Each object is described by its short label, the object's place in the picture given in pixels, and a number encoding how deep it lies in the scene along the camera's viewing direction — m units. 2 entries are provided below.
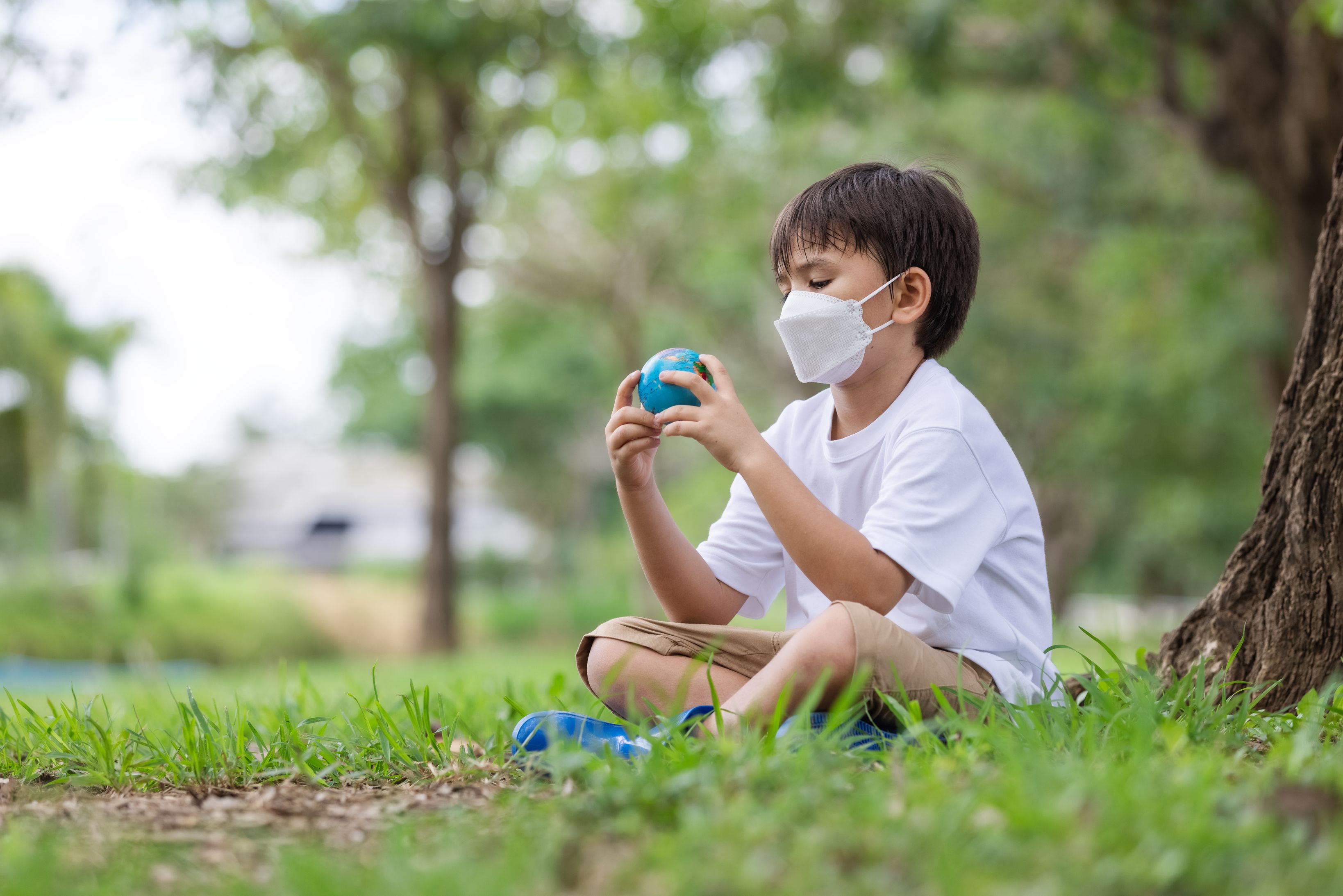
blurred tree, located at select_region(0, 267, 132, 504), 15.05
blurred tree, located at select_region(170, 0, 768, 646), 10.29
